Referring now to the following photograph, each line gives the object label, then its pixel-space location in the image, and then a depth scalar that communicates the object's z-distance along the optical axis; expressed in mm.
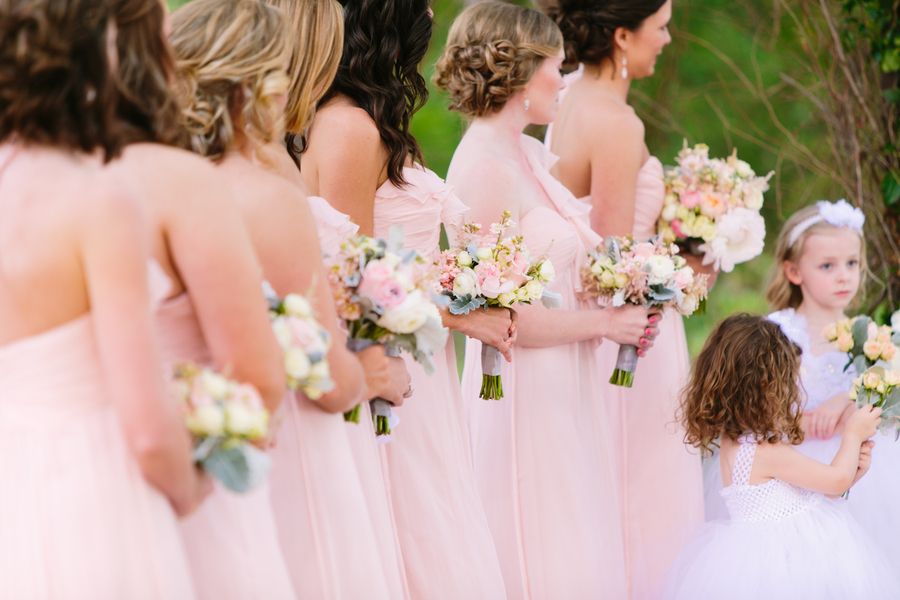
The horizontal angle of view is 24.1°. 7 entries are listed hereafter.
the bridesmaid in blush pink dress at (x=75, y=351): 3781
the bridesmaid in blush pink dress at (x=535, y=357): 7596
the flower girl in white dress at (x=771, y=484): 7159
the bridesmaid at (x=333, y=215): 5571
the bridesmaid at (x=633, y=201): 8613
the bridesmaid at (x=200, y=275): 4042
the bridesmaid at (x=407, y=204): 6490
